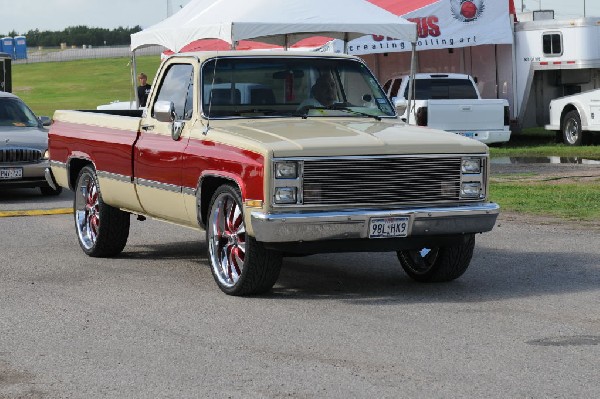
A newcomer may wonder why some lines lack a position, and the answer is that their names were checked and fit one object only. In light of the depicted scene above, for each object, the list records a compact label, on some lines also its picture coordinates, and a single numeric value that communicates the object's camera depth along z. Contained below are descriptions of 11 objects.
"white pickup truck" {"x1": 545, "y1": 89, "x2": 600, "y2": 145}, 27.72
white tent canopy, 19.30
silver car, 18.12
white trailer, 29.44
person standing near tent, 26.50
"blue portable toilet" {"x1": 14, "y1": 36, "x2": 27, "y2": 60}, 124.94
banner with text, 29.19
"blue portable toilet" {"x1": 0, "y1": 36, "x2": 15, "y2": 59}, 125.25
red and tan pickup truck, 9.21
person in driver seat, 10.84
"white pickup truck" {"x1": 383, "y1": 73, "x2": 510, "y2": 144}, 25.69
